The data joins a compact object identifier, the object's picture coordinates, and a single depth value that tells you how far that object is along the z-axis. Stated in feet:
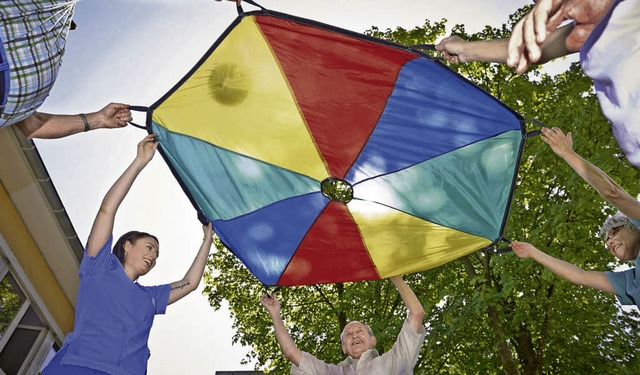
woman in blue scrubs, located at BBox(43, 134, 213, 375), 8.89
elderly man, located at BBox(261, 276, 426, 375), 12.37
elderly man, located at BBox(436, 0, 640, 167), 3.81
